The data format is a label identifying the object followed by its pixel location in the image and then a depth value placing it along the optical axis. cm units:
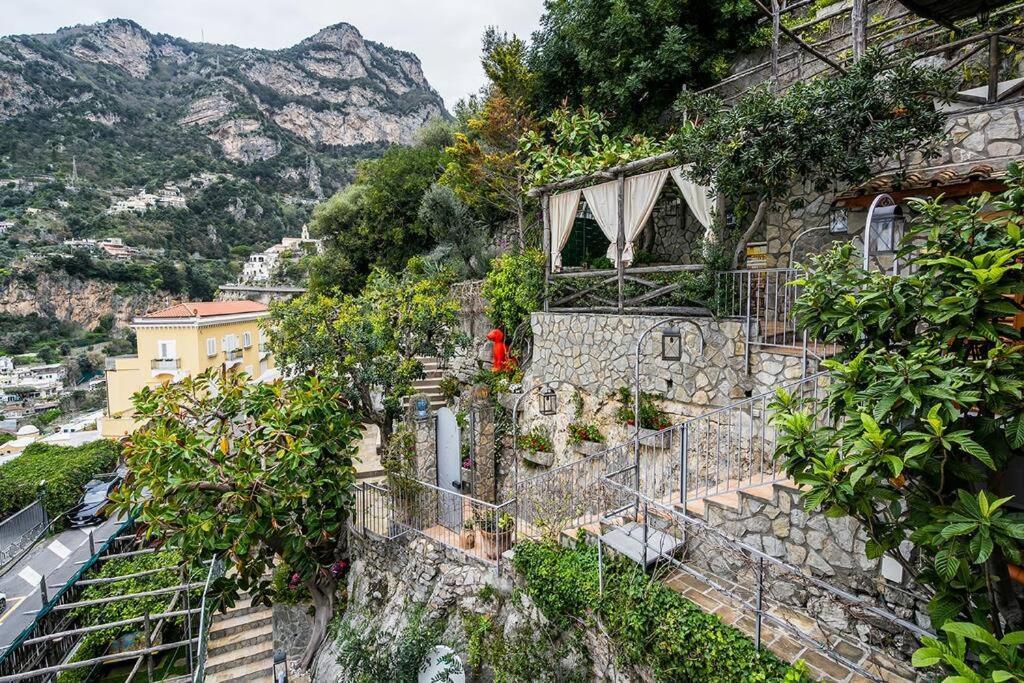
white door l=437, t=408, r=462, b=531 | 880
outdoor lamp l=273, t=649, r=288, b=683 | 756
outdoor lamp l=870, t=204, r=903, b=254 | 442
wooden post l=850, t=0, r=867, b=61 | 579
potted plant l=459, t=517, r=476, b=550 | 679
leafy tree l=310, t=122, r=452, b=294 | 1672
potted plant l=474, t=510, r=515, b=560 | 612
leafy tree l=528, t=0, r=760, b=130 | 966
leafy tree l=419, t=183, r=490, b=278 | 1400
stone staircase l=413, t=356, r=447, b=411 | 1050
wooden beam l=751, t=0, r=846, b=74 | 580
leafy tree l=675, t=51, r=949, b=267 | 499
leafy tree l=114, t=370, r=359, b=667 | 625
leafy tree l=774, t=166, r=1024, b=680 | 222
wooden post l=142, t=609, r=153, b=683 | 751
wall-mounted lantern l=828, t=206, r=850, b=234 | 631
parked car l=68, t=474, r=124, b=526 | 1251
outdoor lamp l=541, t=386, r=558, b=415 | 697
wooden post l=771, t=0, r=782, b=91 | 595
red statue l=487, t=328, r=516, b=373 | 958
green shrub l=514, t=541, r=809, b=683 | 340
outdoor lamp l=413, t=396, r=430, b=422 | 833
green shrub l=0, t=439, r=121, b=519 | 1259
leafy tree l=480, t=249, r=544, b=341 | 905
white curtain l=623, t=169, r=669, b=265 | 703
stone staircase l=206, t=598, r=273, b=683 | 838
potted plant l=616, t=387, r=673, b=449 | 655
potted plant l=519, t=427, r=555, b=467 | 812
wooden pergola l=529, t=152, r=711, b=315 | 697
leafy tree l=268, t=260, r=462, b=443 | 841
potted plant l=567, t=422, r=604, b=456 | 740
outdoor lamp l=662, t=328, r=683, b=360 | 558
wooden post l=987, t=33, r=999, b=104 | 487
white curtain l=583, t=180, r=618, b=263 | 764
